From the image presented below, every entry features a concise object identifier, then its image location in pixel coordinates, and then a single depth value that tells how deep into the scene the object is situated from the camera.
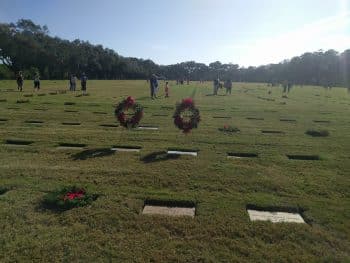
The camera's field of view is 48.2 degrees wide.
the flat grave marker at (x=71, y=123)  16.31
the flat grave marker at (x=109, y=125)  15.94
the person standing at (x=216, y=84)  41.00
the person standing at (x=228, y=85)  41.75
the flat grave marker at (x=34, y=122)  16.26
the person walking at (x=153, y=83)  32.27
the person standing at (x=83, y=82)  36.20
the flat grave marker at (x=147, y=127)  15.32
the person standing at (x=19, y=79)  36.62
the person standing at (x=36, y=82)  37.76
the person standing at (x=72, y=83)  39.78
